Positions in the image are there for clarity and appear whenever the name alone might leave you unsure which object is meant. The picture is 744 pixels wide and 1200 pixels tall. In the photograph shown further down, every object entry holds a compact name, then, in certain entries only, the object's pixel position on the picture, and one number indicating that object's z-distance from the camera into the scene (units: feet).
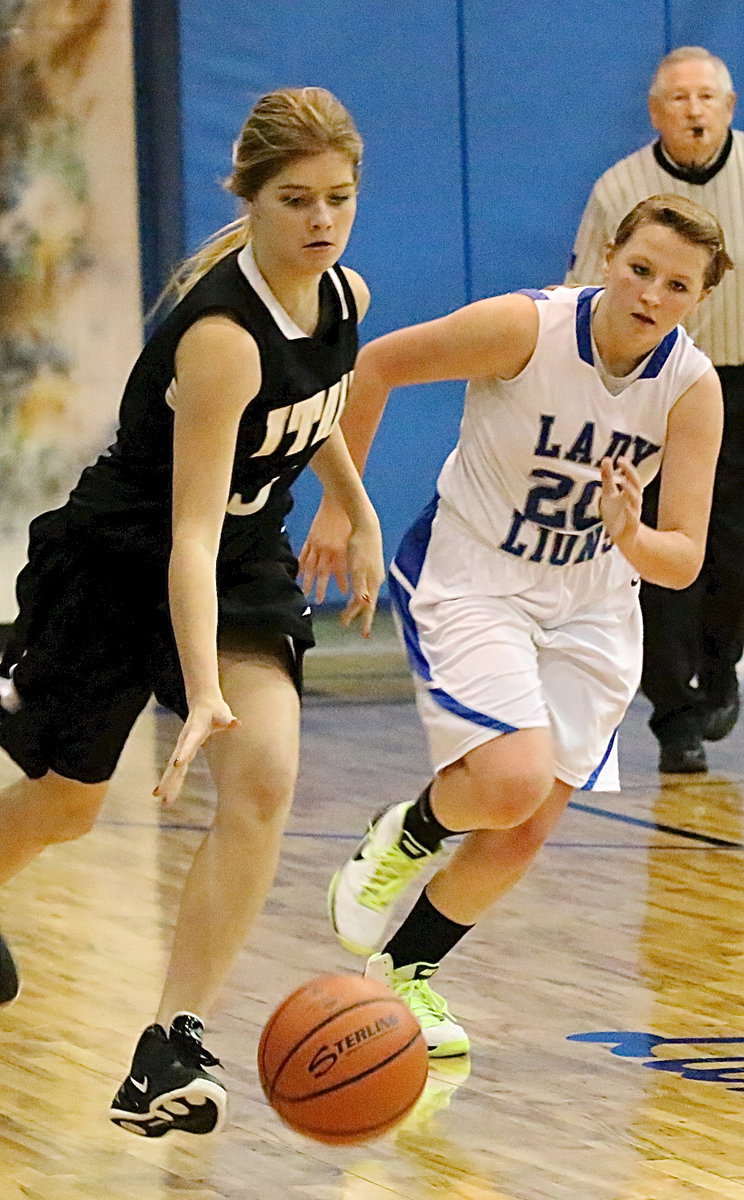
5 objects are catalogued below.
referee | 38.47
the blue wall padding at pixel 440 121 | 50.88
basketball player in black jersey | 18.08
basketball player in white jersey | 22.17
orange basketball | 17.94
